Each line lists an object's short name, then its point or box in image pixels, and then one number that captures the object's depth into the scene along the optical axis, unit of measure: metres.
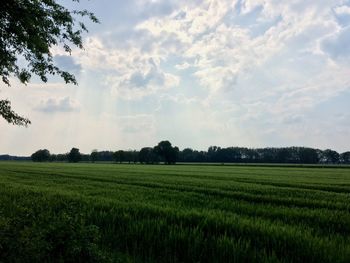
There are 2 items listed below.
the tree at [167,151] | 177.12
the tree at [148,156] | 184.12
